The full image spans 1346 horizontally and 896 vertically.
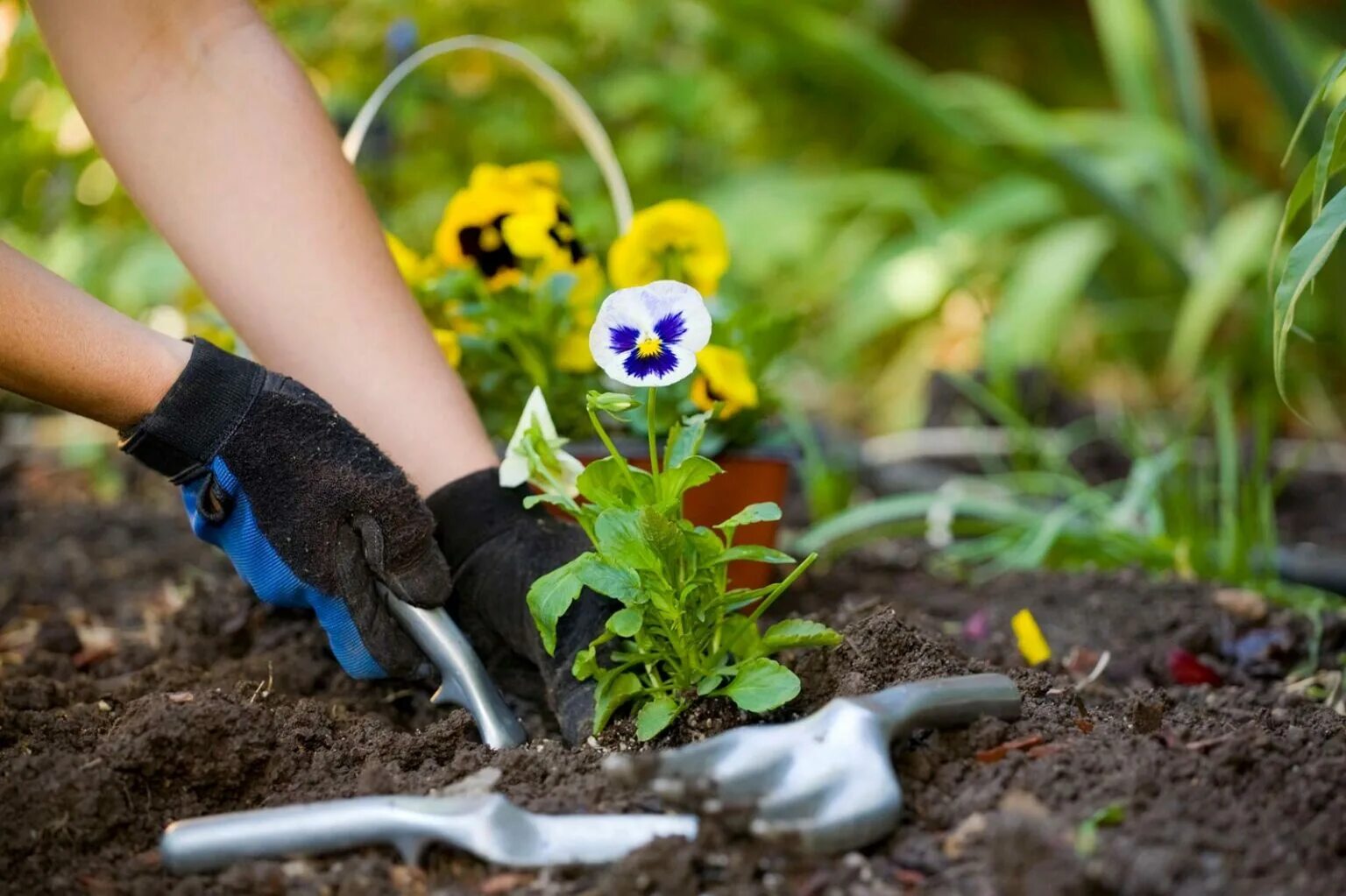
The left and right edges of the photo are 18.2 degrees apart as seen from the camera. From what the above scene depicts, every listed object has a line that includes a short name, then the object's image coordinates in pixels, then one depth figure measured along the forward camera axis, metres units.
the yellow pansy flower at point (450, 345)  2.54
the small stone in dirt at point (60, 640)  2.53
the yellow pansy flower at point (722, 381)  2.49
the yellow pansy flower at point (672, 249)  2.51
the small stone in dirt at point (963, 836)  2.12
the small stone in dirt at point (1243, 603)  2.58
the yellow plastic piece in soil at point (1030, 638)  2.45
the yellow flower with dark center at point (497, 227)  2.58
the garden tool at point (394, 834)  2.12
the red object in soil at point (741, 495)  2.53
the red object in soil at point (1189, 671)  2.46
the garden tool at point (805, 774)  2.11
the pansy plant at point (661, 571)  2.21
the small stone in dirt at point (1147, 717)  2.23
